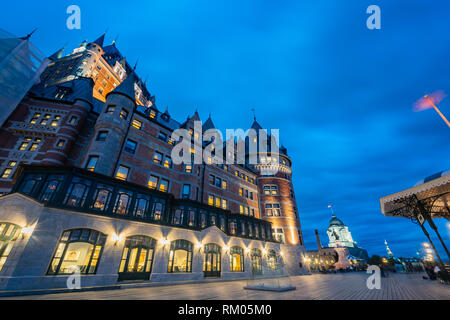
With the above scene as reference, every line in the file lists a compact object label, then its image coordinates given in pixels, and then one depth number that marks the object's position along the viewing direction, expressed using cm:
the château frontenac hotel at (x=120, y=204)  1148
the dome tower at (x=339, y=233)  10082
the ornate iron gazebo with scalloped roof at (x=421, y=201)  1178
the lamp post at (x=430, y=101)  1298
